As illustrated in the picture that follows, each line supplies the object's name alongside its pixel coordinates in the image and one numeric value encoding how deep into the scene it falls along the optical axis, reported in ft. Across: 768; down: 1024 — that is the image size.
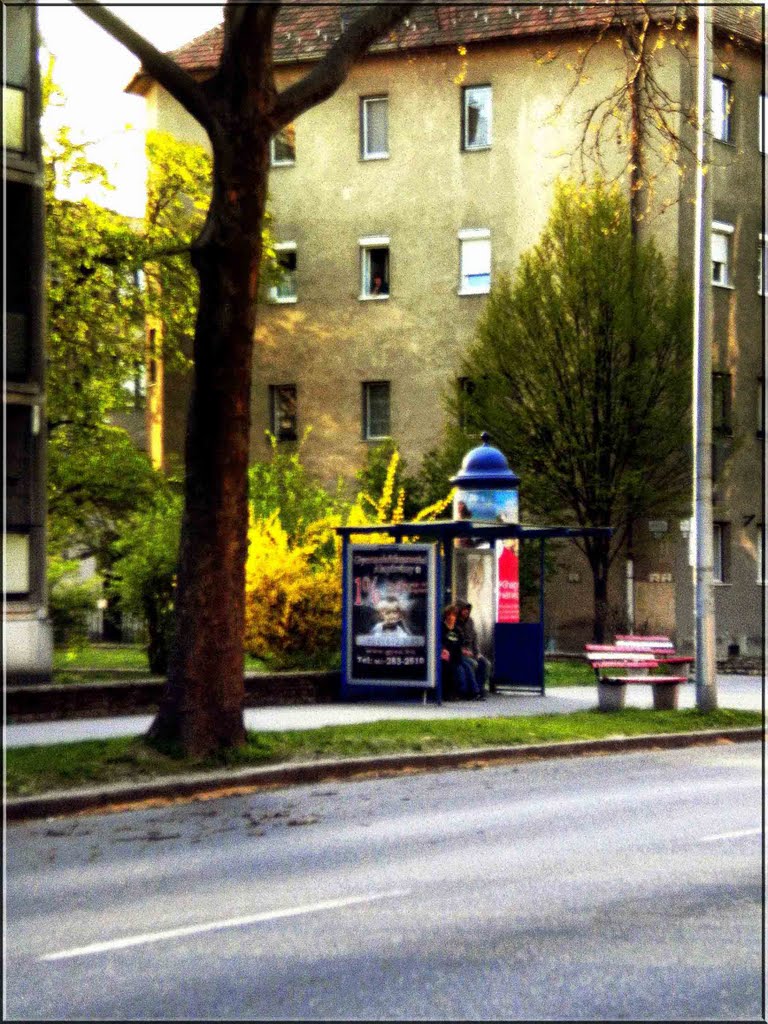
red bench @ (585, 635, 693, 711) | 72.84
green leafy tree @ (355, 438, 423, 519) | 135.23
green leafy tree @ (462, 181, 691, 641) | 127.24
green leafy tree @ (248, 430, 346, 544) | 97.45
